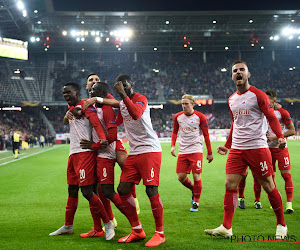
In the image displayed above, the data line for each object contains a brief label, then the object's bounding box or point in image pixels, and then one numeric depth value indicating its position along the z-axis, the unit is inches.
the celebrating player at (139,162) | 184.2
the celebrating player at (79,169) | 191.0
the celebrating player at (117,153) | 202.1
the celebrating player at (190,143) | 284.0
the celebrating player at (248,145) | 185.5
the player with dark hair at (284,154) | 253.9
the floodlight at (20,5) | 1172.5
